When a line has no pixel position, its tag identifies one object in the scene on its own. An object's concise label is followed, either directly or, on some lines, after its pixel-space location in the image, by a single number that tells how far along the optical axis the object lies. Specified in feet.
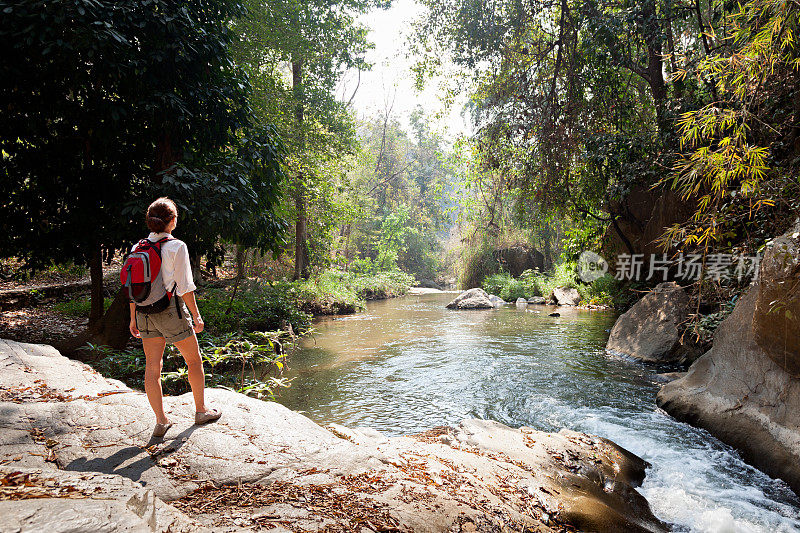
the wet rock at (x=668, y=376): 22.20
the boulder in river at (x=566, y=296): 56.65
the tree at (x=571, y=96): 26.96
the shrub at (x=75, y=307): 31.89
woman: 10.02
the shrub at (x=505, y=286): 69.46
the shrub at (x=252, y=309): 29.73
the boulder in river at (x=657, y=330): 25.91
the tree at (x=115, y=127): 16.52
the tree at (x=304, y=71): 41.01
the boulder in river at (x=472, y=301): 58.72
